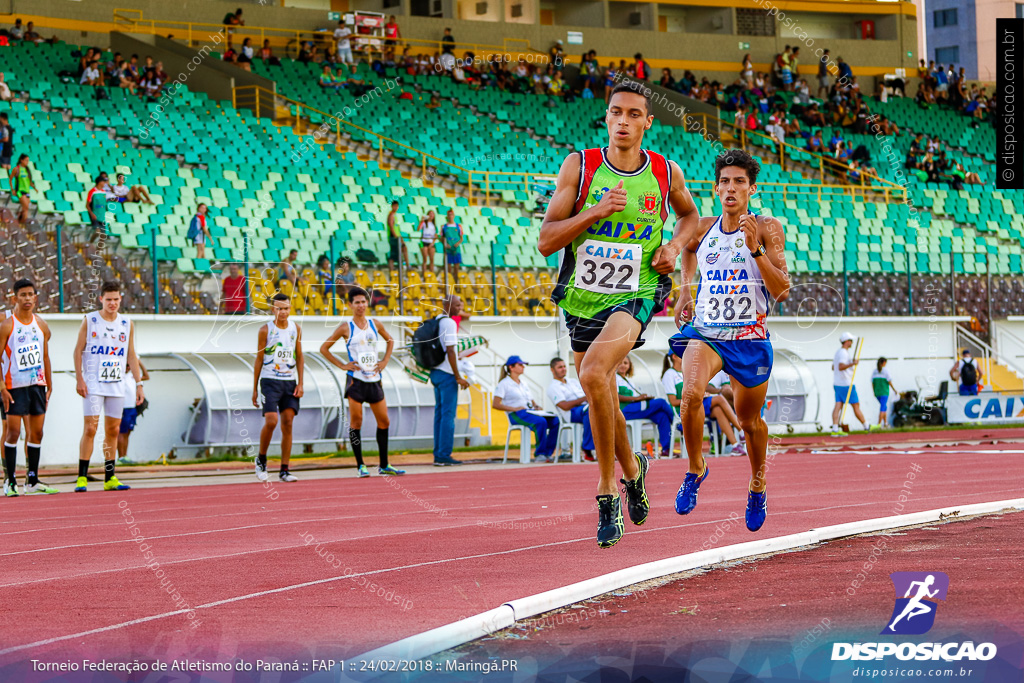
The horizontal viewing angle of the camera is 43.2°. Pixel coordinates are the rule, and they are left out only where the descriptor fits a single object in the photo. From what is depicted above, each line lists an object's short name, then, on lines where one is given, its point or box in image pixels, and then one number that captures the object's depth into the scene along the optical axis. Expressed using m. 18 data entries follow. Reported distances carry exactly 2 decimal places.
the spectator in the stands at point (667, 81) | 42.28
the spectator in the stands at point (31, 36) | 31.13
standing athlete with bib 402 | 13.32
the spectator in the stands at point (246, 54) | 34.53
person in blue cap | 18.89
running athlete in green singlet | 6.81
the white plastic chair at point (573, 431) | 18.50
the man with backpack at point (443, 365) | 17.89
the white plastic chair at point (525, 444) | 18.70
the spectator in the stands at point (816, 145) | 40.62
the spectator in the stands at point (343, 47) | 36.22
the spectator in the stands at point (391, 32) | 39.06
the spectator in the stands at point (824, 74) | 45.78
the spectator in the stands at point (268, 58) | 35.22
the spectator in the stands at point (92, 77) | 28.88
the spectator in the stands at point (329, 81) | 34.62
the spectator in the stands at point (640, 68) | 41.47
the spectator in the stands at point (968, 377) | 28.20
